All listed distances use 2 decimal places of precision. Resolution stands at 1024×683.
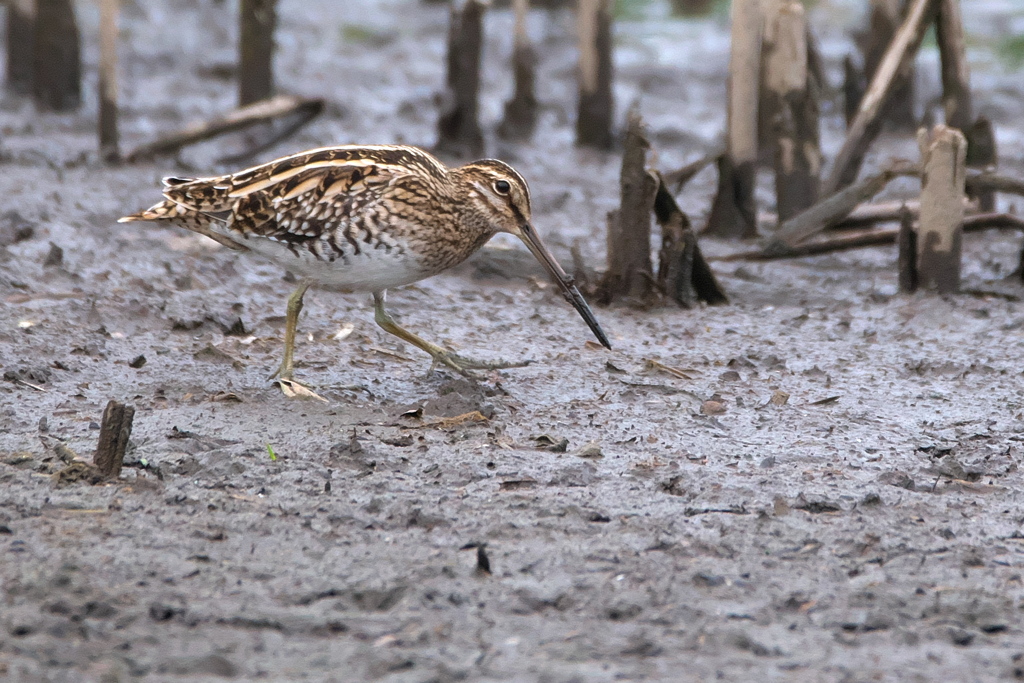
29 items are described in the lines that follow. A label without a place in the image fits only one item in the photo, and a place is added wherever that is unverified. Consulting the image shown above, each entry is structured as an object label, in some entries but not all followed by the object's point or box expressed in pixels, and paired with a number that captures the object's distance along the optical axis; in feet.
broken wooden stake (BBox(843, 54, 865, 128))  66.18
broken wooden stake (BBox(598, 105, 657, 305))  40.73
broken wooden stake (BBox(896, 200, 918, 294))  42.45
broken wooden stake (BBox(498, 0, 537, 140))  67.62
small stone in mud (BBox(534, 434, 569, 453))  30.25
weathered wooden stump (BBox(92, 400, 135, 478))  26.84
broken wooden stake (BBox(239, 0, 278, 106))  60.90
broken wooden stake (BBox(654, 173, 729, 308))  41.86
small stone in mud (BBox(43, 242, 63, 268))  42.32
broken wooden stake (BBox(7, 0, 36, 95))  66.49
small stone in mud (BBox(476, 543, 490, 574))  22.94
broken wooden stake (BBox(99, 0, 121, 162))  55.16
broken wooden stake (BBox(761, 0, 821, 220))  49.19
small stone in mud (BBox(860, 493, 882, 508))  26.66
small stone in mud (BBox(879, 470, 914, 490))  27.90
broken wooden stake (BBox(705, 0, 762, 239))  47.65
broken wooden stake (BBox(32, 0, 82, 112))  63.67
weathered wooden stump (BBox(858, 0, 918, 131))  63.05
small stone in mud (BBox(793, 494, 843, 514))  26.43
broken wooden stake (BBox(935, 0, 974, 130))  47.91
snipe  33.06
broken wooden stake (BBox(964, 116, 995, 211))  48.91
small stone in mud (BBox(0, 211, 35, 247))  43.96
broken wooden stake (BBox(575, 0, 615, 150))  62.82
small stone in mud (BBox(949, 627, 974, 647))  20.68
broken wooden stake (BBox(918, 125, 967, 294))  40.60
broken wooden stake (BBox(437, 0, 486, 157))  61.00
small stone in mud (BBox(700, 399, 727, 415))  33.42
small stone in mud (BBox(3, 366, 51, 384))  33.35
